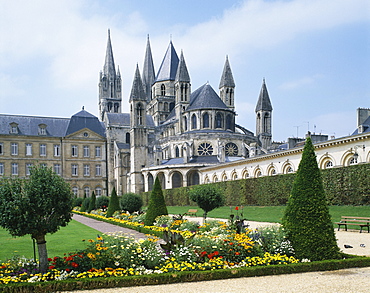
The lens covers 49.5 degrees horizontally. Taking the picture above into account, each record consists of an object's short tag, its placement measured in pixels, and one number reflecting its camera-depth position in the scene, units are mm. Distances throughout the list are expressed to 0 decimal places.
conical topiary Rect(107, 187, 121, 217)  23812
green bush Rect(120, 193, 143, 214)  24453
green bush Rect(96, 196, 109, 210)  32409
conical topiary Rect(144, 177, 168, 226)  16531
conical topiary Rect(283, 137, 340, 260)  8656
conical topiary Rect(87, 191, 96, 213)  32281
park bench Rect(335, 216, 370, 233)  14418
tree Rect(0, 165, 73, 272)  7520
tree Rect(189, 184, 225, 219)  17969
